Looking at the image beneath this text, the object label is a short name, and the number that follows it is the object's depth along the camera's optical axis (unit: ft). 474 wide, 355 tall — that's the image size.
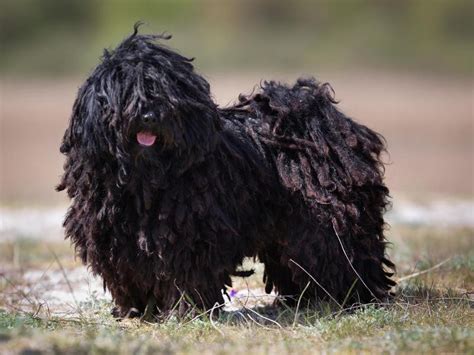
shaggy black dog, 45.52
